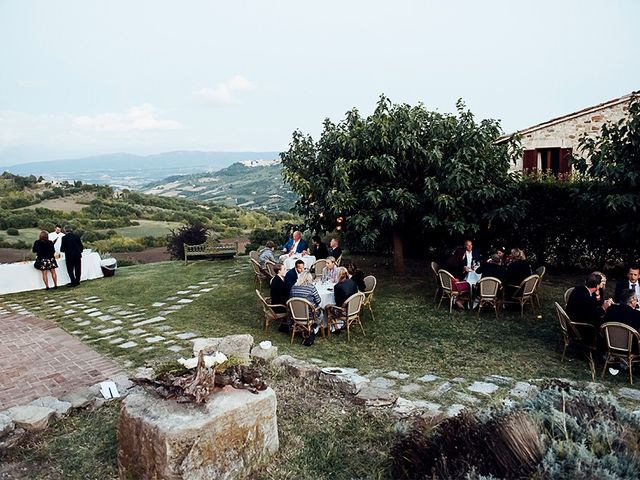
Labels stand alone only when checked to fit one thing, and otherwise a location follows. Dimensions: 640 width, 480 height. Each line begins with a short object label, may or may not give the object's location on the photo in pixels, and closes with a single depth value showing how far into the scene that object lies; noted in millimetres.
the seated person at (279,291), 8500
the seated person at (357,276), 9328
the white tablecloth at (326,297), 8394
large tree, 10578
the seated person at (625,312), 6184
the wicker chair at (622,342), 6008
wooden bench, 16578
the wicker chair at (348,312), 8055
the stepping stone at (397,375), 6223
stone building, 14328
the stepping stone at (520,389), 5516
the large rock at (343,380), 5469
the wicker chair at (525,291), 8852
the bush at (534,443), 2805
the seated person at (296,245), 12195
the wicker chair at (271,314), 8445
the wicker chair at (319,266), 10994
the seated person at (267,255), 12000
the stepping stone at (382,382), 5891
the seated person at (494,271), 8977
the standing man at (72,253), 13344
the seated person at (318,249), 12672
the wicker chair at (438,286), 9983
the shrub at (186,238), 20469
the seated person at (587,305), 6688
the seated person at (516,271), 9258
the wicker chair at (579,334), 6689
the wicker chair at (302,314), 7824
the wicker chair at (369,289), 9172
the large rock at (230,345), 6246
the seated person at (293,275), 8555
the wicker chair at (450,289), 9406
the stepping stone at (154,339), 8127
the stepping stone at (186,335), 8250
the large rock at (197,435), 3607
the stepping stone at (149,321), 9289
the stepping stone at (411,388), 5707
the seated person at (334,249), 11664
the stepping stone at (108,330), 8780
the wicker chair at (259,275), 11992
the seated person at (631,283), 7043
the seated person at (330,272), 9016
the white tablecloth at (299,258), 11539
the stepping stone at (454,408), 4817
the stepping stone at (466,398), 5342
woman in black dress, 13148
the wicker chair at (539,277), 9302
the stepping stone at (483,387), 5681
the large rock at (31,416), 4707
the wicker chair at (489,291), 8797
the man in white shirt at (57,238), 13915
